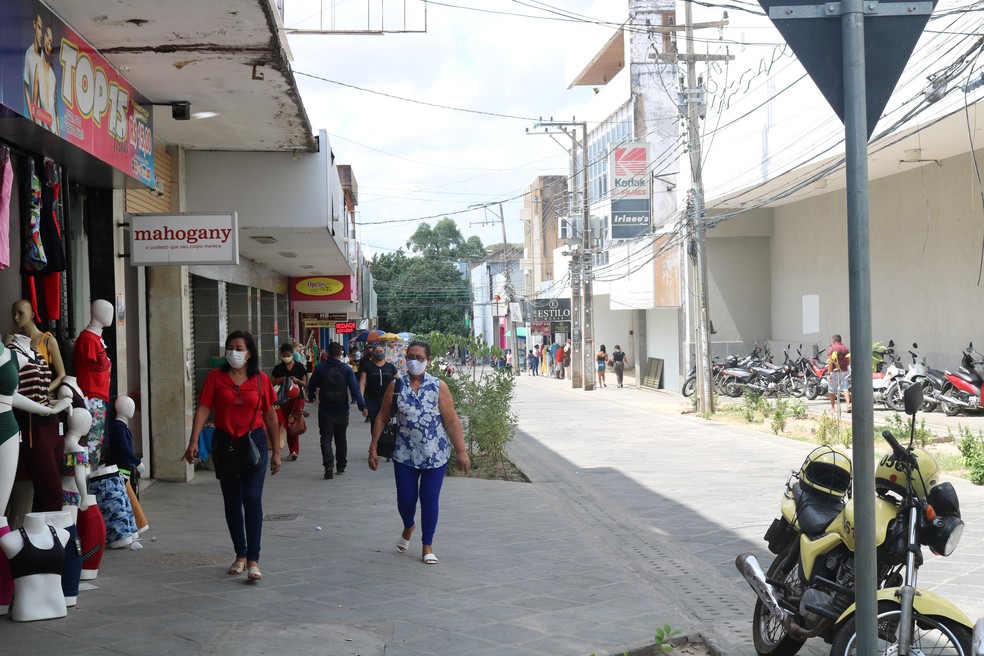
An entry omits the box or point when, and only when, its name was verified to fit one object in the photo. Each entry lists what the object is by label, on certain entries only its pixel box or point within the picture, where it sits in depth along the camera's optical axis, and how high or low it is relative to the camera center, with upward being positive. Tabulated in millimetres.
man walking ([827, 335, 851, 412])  21578 -825
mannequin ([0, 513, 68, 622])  5578 -1303
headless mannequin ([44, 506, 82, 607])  5828 -1308
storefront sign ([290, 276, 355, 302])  25453 +1146
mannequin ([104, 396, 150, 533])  7836 -852
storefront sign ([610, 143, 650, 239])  35062 +4836
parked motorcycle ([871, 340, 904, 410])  21203 -1224
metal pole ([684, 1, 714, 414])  23000 +1132
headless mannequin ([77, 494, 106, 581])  6469 -1301
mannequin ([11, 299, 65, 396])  6906 -10
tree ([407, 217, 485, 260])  92875 +8369
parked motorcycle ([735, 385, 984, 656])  4070 -1134
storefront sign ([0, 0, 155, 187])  5746 +1706
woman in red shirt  6691 -562
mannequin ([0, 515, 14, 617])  5672 -1410
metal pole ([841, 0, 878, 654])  2873 +42
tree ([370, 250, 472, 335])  71750 +2580
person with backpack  12234 -854
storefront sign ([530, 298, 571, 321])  50438 +903
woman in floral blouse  7473 -849
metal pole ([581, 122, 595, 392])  37581 +1931
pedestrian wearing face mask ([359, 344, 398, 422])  14203 -643
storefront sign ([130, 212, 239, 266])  9930 +969
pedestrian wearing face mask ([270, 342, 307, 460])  13109 -636
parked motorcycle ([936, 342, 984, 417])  18969 -1318
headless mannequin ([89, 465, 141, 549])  7500 -1297
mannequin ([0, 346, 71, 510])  5789 -501
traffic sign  2945 +850
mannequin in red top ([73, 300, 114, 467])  7766 -158
